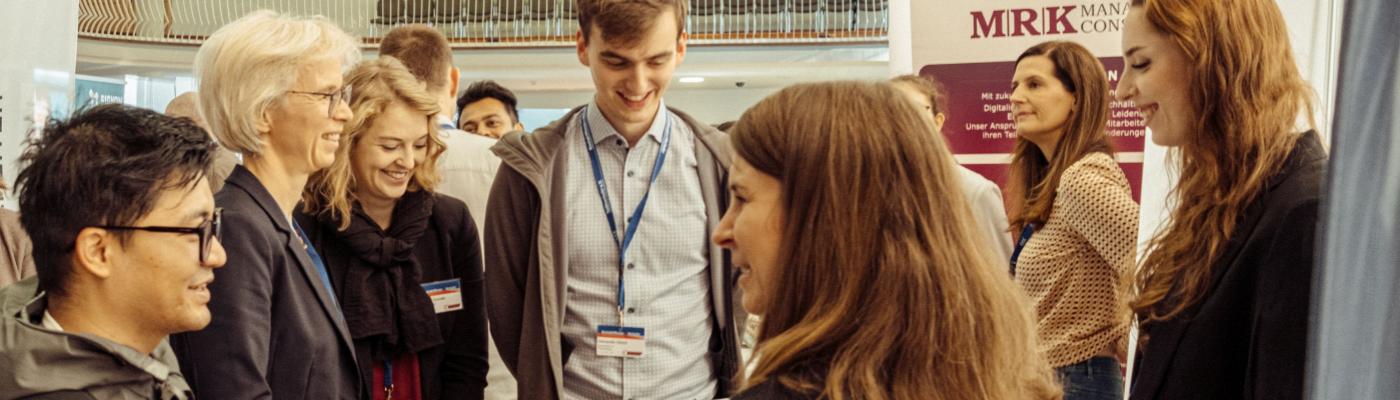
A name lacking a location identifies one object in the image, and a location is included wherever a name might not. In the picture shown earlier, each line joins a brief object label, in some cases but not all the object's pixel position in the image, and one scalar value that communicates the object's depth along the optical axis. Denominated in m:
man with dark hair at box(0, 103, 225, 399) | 1.62
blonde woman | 2.59
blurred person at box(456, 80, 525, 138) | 5.37
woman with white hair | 1.90
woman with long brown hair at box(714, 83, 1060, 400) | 1.19
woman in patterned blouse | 2.73
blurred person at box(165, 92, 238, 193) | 3.30
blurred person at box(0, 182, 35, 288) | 2.97
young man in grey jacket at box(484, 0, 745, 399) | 2.46
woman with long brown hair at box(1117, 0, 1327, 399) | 1.49
